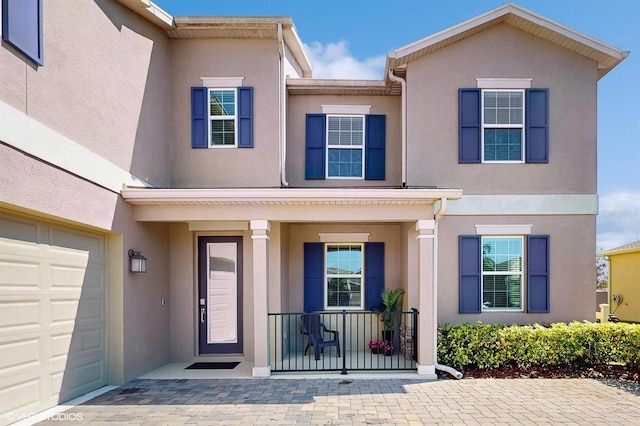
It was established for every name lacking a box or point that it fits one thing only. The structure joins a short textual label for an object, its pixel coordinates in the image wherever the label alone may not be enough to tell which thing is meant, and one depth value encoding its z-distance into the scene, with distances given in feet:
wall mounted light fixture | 21.53
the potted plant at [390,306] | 27.12
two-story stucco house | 21.12
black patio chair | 25.62
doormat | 24.63
